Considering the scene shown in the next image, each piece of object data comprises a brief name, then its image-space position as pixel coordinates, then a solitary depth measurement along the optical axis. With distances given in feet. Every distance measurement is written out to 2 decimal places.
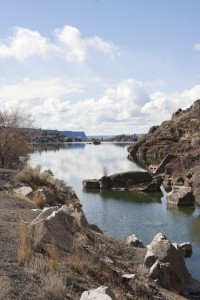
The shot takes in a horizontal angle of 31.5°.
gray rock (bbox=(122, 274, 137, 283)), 27.59
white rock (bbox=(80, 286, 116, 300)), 18.46
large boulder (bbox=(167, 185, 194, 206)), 100.21
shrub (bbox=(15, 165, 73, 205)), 69.49
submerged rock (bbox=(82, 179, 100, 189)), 136.87
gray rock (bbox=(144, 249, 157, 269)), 37.07
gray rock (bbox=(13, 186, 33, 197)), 55.35
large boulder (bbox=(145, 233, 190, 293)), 34.96
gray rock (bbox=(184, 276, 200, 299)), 36.51
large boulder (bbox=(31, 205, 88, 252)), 26.75
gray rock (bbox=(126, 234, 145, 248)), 46.87
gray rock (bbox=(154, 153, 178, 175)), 170.92
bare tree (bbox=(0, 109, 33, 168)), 123.11
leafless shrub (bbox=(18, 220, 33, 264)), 23.33
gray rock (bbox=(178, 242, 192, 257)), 51.72
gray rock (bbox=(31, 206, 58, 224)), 31.87
